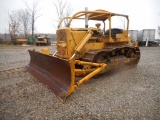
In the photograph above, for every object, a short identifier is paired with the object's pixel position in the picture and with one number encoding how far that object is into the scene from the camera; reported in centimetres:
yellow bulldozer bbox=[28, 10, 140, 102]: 407
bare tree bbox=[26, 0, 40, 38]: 3974
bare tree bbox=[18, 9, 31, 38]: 4612
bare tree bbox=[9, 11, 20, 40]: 3503
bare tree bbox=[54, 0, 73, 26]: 3872
